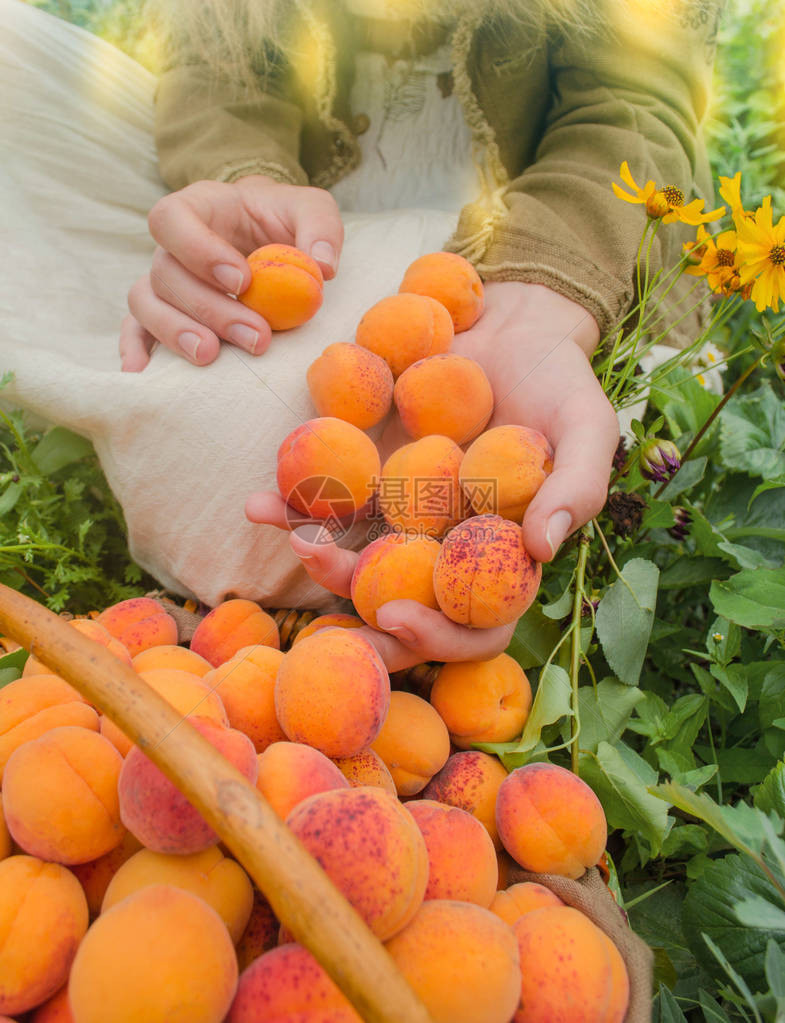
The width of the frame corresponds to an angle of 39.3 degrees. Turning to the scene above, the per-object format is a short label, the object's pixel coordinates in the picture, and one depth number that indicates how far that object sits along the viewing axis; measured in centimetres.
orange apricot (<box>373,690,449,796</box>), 47
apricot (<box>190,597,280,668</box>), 52
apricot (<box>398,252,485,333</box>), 60
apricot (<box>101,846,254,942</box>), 38
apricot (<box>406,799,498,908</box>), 40
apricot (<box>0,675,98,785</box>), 42
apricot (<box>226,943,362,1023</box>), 35
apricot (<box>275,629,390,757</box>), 43
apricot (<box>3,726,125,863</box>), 39
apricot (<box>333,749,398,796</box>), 44
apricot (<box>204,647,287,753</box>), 45
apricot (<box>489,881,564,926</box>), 42
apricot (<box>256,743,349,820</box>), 40
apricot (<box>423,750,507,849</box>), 46
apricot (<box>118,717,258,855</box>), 37
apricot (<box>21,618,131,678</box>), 47
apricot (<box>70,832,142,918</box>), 40
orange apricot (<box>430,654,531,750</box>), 49
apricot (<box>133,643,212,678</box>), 47
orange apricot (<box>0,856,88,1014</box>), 36
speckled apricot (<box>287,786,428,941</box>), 36
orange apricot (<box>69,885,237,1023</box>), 34
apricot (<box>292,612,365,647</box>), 51
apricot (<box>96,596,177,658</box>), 51
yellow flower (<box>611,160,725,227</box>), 55
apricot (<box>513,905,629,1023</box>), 38
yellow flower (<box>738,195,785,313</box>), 54
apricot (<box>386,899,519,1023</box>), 36
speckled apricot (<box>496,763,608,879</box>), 44
